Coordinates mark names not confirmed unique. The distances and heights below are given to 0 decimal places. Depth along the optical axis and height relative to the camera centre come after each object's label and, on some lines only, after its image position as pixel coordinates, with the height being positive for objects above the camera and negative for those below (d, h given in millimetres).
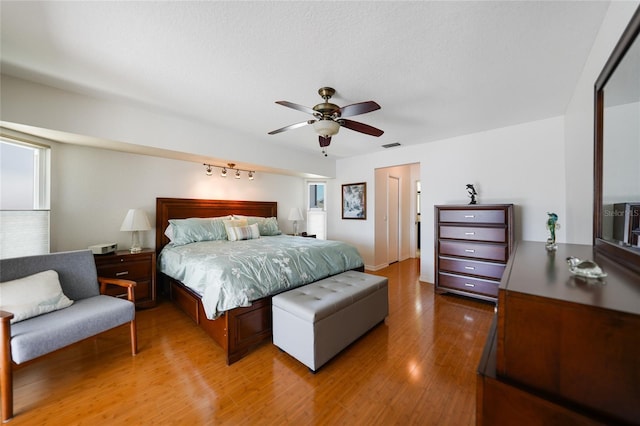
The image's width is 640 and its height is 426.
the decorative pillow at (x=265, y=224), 4341 -236
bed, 2074 -926
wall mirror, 996 +289
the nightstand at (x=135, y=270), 2836 -732
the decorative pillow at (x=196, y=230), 3463 -277
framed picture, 5156 +250
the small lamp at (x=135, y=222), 3107 -148
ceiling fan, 2137 +928
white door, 5601 -180
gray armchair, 1515 -809
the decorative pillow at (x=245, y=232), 3758 -330
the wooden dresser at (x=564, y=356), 537 -362
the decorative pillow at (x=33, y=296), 1714 -645
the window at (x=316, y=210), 5863 +43
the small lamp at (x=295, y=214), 5184 -51
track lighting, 4168 +778
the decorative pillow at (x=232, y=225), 3734 -221
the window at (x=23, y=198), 2398 +146
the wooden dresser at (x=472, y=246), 3154 -491
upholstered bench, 1908 -930
